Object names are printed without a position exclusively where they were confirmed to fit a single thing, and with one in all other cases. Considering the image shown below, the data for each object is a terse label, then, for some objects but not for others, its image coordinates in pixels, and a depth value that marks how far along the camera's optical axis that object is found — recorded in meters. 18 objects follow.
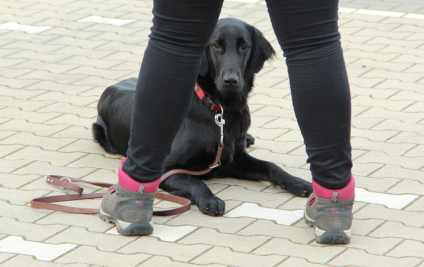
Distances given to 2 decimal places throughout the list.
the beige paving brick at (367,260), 5.35
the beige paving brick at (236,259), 5.41
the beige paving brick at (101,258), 5.45
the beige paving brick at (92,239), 5.76
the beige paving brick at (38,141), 8.32
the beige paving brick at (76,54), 11.77
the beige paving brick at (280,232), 5.88
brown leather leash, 6.41
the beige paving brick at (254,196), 6.80
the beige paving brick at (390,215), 6.21
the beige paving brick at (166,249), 5.59
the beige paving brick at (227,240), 5.73
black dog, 7.01
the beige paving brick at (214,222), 6.16
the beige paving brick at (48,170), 7.51
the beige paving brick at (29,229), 5.96
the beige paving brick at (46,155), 7.89
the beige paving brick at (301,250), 5.48
